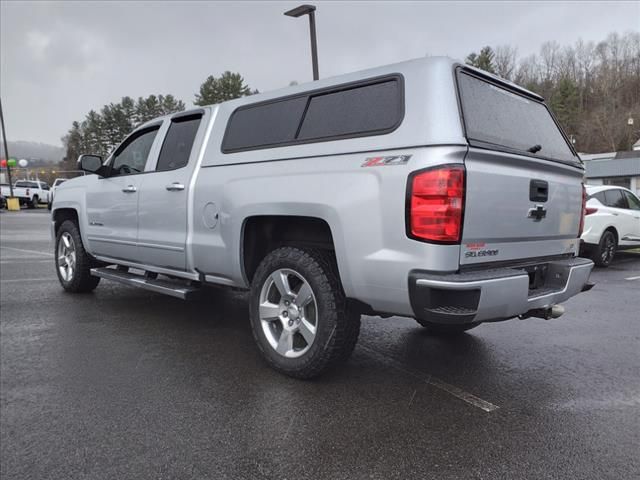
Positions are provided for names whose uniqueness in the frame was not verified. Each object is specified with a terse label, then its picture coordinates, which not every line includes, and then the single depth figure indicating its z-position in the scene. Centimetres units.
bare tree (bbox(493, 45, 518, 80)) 6884
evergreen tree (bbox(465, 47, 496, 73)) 6347
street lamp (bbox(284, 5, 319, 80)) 1492
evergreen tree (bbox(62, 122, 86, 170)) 9896
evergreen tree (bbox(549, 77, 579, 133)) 6731
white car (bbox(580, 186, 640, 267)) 898
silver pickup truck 278
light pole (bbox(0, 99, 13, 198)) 3271
